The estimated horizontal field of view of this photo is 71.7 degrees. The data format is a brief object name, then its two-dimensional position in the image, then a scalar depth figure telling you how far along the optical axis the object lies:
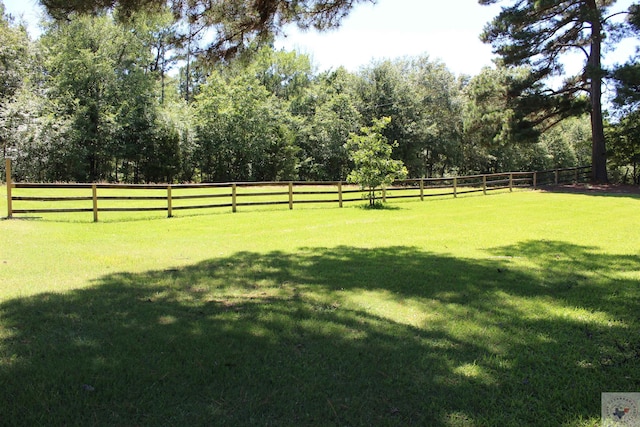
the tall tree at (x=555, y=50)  22.48
